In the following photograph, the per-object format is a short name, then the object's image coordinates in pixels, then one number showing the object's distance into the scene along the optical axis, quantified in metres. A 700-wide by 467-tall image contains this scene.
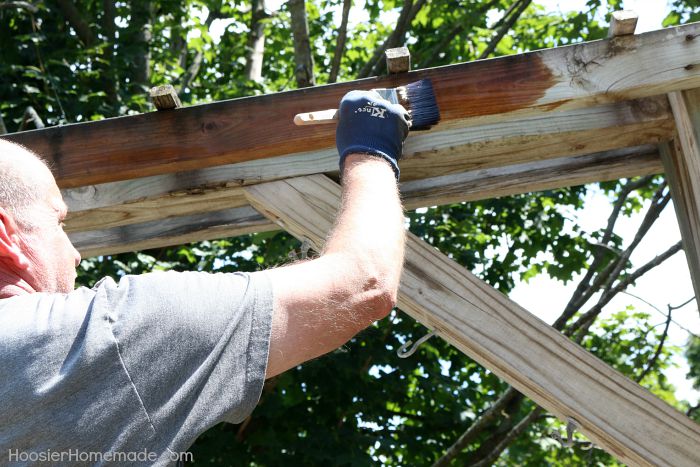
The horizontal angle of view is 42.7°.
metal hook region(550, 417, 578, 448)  2.07
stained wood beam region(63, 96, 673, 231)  2.24
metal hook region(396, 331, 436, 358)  2.34
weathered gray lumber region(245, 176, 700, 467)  2.02
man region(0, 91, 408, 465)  1.29
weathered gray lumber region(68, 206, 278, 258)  2.67
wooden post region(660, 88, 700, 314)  2.16
